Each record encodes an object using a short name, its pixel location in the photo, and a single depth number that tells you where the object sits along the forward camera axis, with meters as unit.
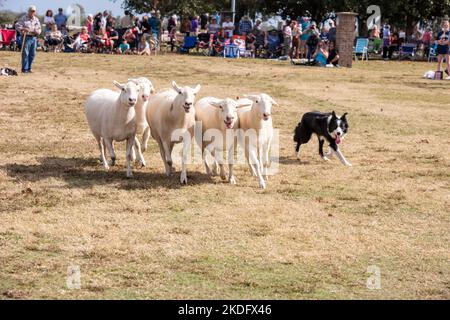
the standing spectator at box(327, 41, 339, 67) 32.78
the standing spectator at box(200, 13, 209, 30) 44.73
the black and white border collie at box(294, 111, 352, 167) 12.38
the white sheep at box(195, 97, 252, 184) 10.90
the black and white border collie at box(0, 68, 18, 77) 24.01
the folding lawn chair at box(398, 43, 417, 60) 39.38
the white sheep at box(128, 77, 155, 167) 11.38
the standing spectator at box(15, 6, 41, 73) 24.00
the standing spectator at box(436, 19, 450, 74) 26.39
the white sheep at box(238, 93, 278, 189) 10.69
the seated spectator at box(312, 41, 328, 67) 32.88
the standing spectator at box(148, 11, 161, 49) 38.53
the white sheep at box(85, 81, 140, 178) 10.91
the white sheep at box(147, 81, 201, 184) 10.81
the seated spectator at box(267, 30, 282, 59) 37.72
